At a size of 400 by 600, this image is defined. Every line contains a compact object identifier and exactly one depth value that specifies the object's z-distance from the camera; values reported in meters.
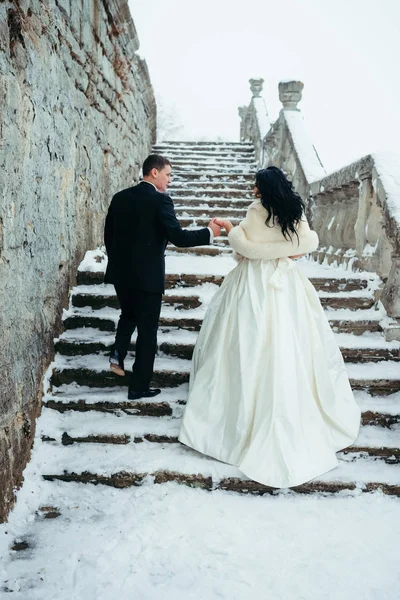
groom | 2.78
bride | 2.47
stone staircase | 2.53
